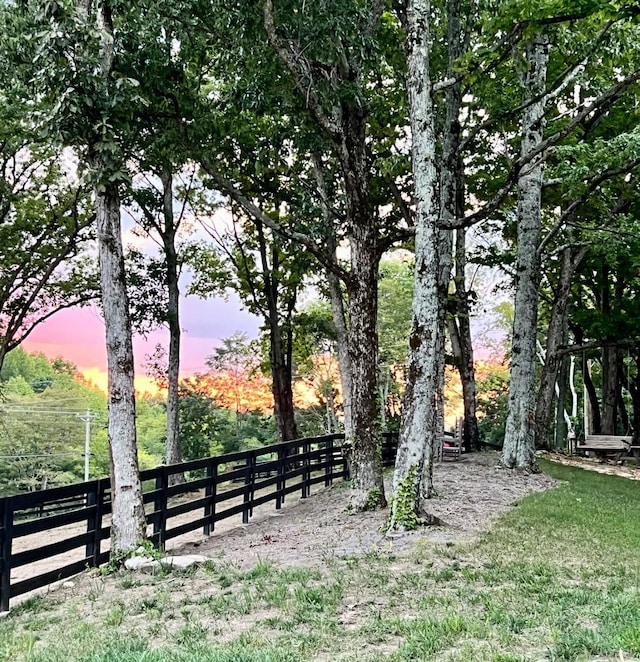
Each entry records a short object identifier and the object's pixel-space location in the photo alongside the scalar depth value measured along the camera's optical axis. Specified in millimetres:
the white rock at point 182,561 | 6188
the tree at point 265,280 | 19031
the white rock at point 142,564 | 6320
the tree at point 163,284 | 15875
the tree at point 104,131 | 6930
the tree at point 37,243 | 17375
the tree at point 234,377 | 33781
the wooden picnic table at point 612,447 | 18234
